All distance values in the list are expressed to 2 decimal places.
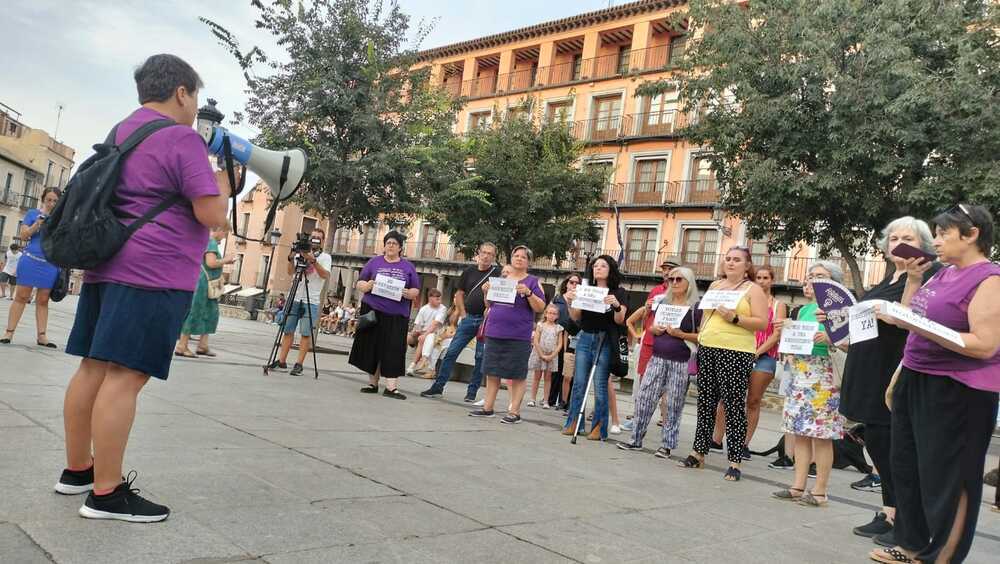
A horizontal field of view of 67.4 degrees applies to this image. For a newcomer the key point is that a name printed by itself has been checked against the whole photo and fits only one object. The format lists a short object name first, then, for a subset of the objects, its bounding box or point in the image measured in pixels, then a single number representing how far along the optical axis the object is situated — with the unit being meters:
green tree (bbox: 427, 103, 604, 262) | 25.39
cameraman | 9.05
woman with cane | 7.00
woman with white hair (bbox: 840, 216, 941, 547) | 4.29
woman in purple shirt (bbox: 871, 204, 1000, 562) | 3.35
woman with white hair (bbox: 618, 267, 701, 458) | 6.30
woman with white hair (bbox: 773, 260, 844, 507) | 5.05
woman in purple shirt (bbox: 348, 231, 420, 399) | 8.17
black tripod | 8.98
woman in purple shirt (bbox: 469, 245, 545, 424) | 7.41
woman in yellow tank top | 5.66
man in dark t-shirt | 8.75
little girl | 10.17
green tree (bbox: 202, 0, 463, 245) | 14.91
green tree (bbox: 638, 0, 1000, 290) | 16.14
